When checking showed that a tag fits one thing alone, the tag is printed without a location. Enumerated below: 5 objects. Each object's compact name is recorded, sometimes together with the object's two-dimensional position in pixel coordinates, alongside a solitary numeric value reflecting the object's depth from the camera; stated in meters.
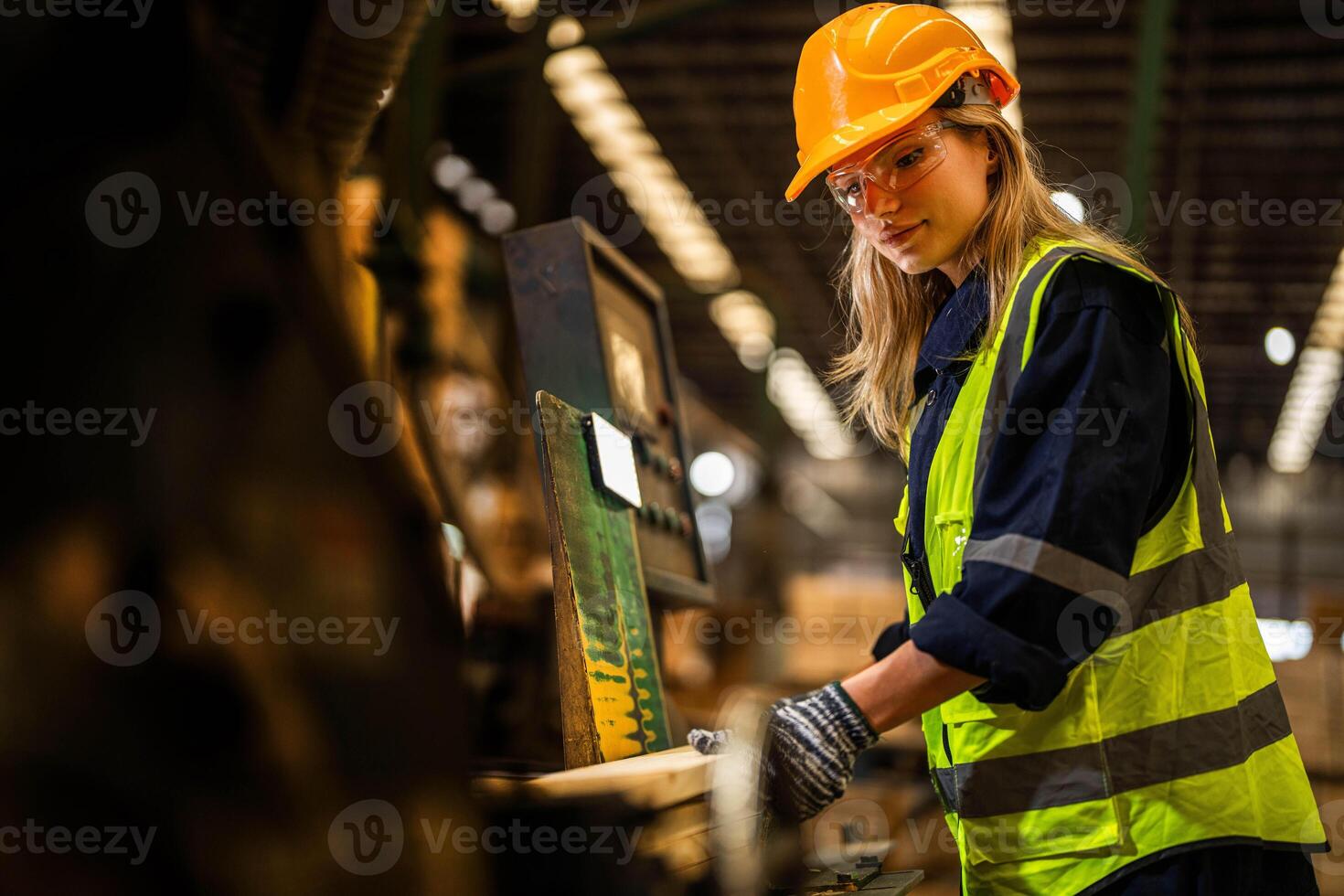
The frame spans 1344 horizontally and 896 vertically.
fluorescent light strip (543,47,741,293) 8.91
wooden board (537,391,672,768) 1.83
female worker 1.46
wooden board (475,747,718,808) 1.64
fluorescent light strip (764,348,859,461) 16.95
